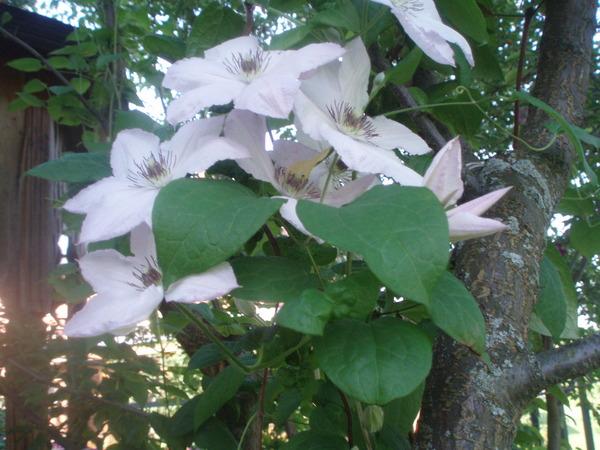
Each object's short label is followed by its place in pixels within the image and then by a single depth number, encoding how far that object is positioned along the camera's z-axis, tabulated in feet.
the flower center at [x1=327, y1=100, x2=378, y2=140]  1.50
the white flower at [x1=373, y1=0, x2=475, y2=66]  1.49
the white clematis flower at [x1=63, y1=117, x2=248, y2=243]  1.32
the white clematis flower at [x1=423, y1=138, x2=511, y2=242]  1.34
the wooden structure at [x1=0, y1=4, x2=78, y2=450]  5.34
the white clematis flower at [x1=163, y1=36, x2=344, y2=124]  1.31
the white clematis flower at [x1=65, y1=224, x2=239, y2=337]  1.20
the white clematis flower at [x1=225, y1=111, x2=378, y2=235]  1.44
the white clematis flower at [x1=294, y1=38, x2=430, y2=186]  1.36
